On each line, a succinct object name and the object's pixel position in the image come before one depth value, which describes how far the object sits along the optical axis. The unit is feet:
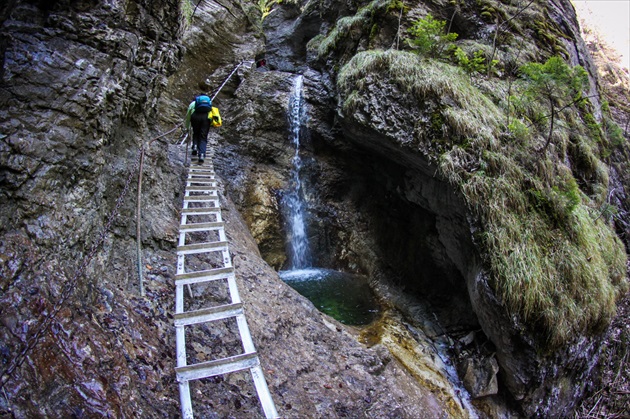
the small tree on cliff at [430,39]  27.27
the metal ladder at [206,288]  9.92
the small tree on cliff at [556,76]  21.30
